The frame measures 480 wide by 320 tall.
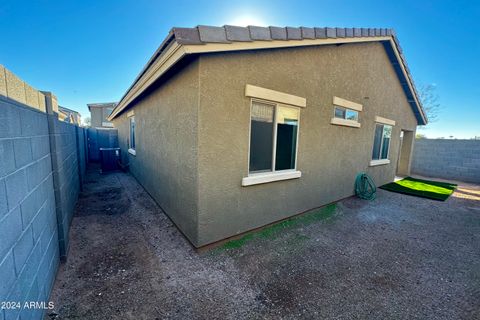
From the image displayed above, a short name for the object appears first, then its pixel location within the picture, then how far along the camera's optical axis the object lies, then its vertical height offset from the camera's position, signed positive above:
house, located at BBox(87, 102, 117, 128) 25.45 +2.83
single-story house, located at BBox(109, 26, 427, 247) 3.17 +0.43
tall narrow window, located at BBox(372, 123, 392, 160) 7.89 +0.11
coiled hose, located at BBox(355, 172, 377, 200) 6.95 -1.64
